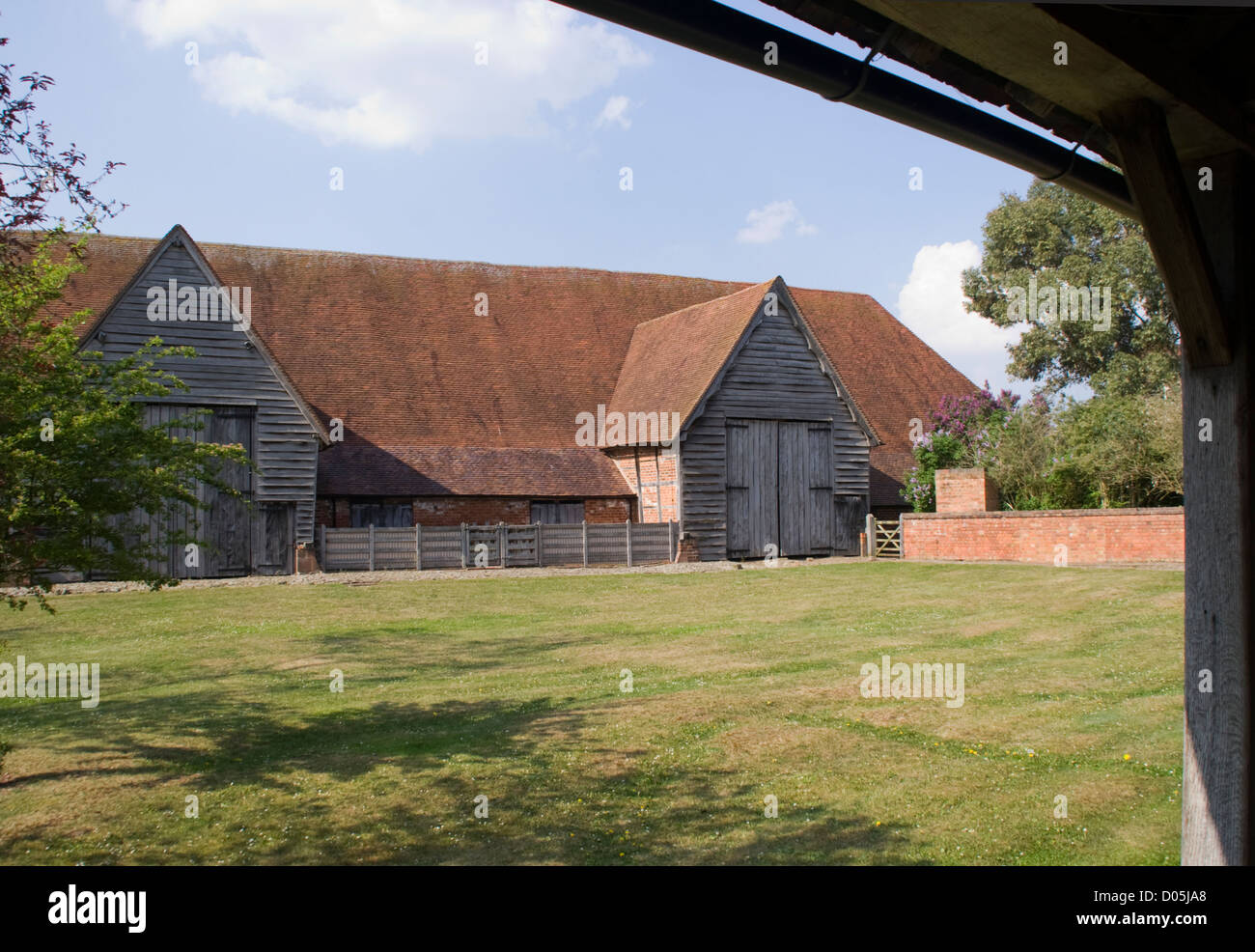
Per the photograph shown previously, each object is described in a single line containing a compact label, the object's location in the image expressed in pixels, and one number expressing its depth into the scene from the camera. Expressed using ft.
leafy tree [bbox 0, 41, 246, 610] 26.63
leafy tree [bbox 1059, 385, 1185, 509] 83.71
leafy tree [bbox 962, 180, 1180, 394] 151.64
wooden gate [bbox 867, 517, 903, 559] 101.60
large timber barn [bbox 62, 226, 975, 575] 88.33
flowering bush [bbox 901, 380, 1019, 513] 102.63
